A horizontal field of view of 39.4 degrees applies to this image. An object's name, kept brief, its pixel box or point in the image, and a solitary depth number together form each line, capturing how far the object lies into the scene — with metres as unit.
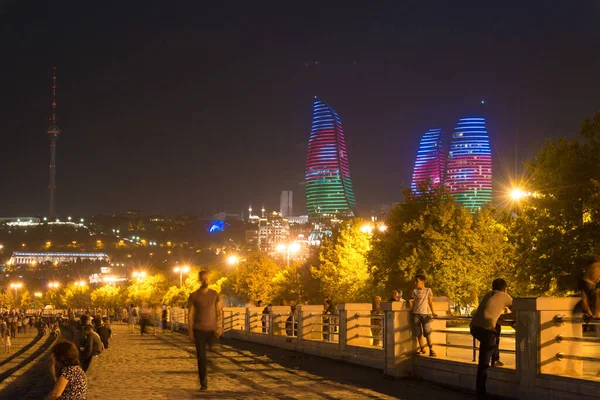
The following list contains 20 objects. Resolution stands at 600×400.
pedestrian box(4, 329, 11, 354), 35.29
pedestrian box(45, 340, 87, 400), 7.29
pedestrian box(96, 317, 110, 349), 22.89
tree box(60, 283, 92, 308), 190.00
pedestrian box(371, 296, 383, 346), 18.12
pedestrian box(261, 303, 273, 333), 29.24
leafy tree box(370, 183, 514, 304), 49.06
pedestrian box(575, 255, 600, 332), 10.69
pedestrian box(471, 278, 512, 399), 11.61
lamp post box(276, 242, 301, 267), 80.94
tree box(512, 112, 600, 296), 36.25
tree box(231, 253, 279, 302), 96.94
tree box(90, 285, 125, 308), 167.88
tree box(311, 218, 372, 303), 62.72
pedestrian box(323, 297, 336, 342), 24.89
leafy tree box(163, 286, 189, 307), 87.31
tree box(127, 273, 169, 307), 127.75
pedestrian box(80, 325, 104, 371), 14.05
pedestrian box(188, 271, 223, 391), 13.06
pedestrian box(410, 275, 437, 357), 14.95
